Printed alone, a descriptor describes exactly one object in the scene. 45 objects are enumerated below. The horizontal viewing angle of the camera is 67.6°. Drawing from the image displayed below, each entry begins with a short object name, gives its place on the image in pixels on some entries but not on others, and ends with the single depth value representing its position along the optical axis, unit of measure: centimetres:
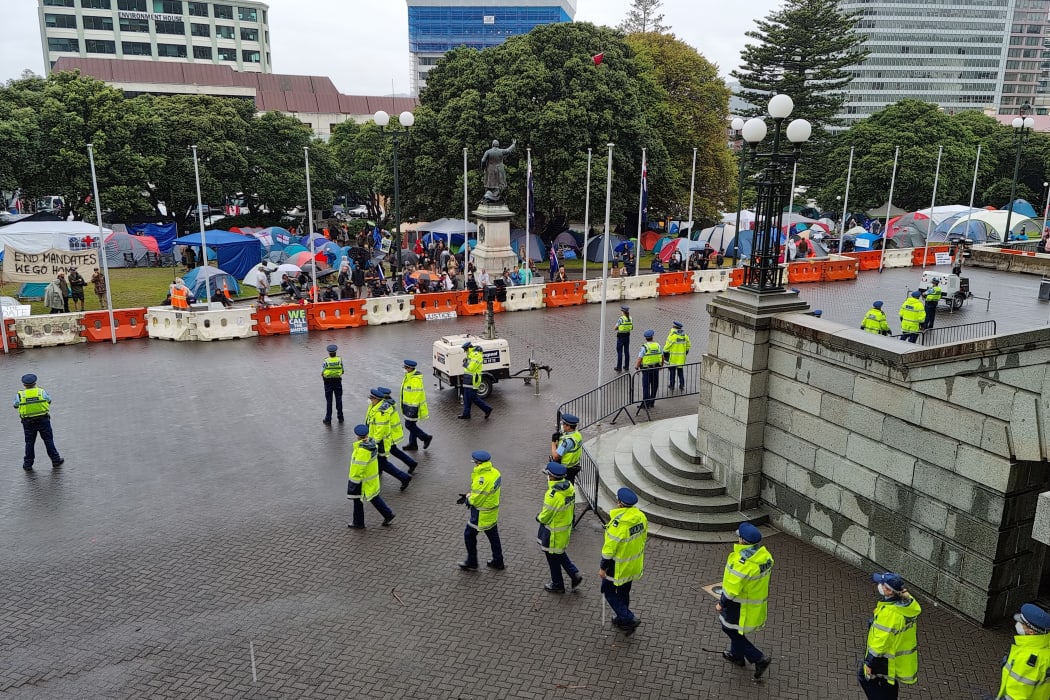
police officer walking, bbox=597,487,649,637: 863
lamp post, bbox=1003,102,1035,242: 3244
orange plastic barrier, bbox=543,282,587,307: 2789
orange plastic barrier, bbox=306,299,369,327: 2409
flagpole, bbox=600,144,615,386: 1576
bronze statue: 3006
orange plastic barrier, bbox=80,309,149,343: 2244
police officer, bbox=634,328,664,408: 1631
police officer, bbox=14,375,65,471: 1341
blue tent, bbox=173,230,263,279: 3178
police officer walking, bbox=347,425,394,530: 1102
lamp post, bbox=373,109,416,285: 2410
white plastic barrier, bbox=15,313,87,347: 2153
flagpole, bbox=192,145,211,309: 2440
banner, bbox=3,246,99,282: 2444
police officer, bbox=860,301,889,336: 1744
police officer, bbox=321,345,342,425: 1563
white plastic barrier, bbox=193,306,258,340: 2280
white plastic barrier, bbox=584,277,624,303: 2866
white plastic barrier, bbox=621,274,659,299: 2916
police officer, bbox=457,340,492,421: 1591
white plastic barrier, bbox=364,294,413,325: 2491
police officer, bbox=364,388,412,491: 1274
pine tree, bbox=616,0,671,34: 6644
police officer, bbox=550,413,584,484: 1173
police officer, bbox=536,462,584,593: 945
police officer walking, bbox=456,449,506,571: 996
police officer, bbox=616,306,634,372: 1894
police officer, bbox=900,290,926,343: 1844
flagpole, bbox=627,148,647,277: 2647
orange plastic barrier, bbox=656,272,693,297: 3009
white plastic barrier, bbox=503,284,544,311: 2714
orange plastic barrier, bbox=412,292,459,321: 2578
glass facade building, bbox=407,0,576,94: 12081
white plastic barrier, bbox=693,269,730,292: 3084
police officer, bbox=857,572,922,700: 704
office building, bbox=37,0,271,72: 7912
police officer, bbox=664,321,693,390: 1706
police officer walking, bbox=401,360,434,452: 1424
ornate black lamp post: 1152
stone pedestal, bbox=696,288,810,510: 1159
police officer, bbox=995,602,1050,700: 649
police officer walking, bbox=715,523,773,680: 802
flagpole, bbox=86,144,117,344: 2139
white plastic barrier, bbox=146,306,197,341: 2280
